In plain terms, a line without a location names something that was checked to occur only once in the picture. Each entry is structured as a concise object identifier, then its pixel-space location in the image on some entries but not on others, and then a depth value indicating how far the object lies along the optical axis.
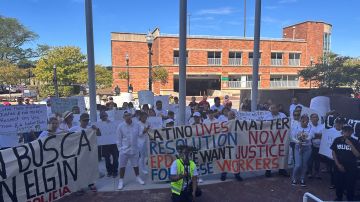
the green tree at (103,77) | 40.57
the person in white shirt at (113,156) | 7.47
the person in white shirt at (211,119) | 7.58
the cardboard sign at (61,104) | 9.68
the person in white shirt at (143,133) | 7.12
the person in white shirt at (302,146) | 6.89
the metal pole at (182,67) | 8.10
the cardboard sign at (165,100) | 12.37
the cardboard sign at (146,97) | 12.34
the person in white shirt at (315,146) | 7.11
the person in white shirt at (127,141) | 6.88
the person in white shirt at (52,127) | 6.15
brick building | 42.41
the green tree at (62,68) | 33.72
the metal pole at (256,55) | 9.45
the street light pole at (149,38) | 15.45
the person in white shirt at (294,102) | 11.01
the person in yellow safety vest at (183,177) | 5.45
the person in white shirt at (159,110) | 9.71
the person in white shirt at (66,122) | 6.78
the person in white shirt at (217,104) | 10.14
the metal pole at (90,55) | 7.88
